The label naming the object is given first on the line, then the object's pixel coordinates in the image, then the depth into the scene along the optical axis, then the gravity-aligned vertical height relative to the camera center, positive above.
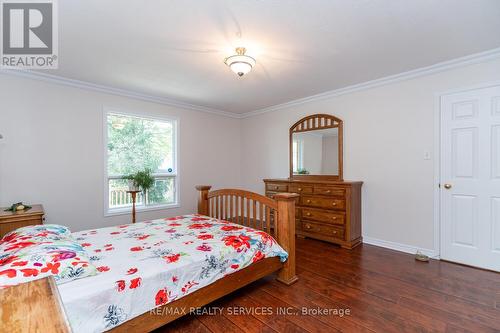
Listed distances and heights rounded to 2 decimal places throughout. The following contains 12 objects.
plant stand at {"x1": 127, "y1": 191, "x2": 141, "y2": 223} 3.67 -0.50
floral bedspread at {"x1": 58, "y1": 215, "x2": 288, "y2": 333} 1.35 -0.70
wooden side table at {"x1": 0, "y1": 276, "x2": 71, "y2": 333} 0.67 -0.45
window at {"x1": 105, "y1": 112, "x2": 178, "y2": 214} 3.87 +0.14
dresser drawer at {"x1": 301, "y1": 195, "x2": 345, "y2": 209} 3.49 -0.57
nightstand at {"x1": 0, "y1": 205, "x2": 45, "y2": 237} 2.44 -0.56
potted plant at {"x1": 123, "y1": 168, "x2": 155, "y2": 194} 3.78 -0.25
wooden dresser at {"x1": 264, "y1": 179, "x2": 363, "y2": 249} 3.43 -0.69
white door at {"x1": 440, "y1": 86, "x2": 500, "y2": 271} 2.68 -0.15
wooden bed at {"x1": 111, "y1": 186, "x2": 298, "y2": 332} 1.59 -0.93
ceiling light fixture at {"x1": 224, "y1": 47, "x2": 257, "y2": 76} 2.40 +1.05
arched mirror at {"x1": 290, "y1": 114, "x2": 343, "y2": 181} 3.99 +0.31
